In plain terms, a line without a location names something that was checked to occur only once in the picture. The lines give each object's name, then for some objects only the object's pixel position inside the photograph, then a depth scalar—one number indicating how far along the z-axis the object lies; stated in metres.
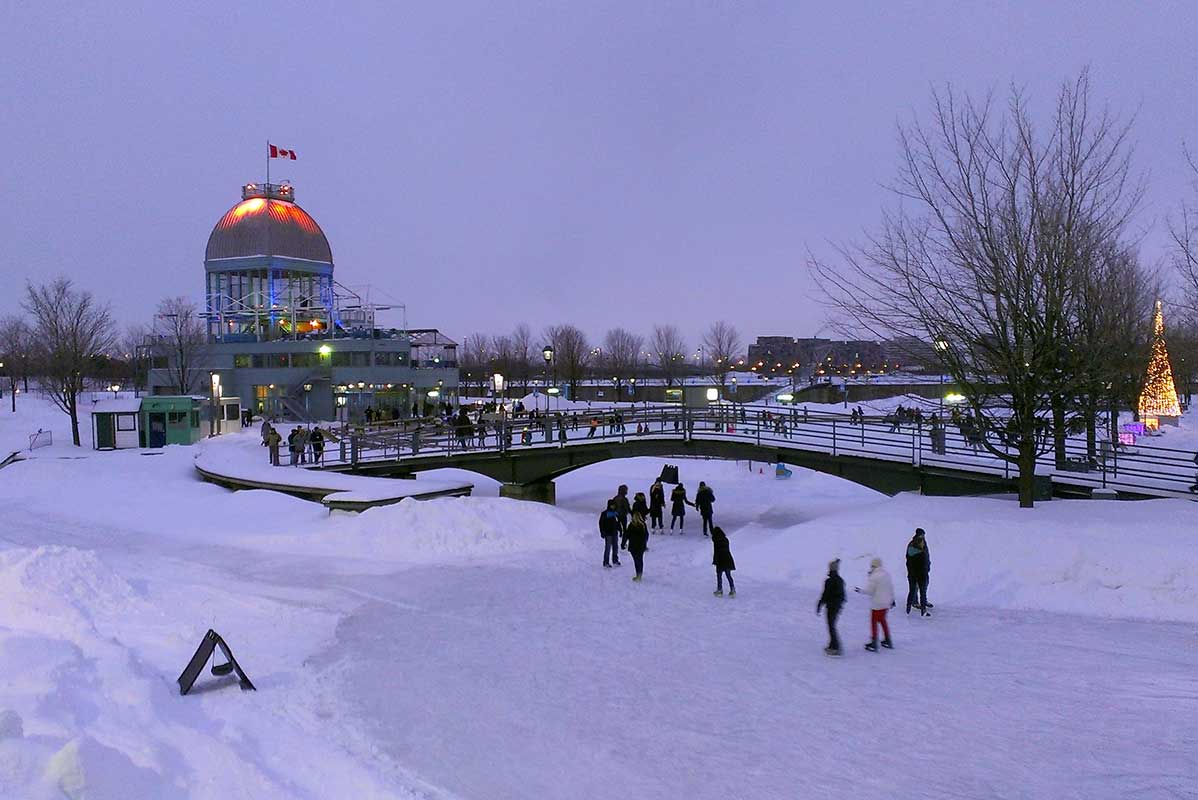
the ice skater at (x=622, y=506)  19.98
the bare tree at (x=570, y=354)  83.25
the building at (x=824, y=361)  140.25
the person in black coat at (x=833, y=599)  11.16
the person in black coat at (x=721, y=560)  14.88
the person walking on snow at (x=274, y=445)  29.47
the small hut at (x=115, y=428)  36.09
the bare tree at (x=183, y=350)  57.22
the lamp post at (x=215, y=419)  42.30
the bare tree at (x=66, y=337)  40.25
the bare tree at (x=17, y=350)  75.59
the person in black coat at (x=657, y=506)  22.14
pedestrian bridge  20.73
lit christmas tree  29.39
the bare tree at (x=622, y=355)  106.37
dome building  59.25
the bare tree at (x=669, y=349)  101.61
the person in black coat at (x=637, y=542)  16.02
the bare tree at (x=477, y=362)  105.62
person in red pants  11.30
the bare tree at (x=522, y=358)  103.24
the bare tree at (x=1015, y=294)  16.75
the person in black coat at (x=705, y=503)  20.98
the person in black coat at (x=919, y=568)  13.30
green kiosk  36.16
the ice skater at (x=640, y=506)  18.75
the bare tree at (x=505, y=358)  98.62
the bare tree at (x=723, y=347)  99.06
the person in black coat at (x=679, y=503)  22.27
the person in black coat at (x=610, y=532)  17.47
